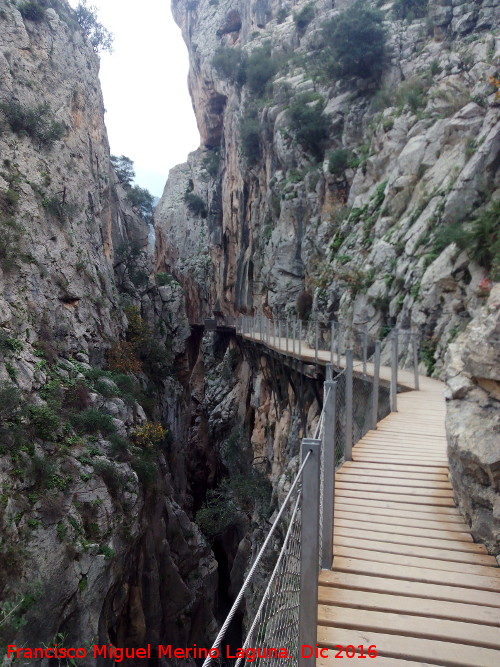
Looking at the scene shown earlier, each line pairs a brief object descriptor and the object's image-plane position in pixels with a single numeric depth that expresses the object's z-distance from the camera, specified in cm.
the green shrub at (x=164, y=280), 2816
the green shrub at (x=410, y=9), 2292
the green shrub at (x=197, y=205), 4490
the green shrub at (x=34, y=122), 1429
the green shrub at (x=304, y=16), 3014
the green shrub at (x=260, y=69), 3078
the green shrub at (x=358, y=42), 2191
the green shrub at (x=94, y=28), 2392
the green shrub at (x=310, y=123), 2323
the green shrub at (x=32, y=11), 1748
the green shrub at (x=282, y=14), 3609
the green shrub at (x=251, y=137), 2917
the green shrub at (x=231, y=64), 3325
